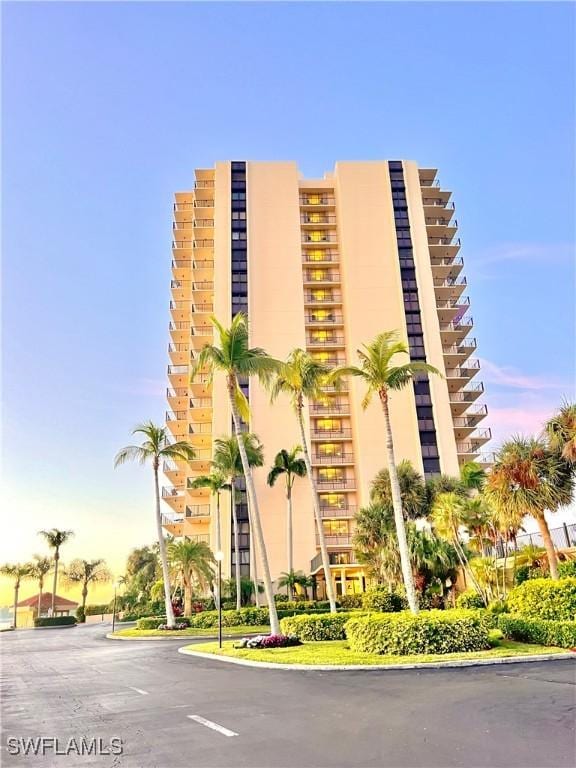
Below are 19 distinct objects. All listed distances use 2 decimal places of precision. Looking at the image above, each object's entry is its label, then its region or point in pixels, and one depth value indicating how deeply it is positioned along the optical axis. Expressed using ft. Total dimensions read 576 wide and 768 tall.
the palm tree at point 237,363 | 75.00
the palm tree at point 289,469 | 146.92
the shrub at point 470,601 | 81.20
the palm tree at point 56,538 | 203.41
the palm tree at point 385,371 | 68.08
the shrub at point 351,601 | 131.85
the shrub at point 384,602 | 89.97
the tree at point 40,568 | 240.53
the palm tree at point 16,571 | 241.14
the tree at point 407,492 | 126.41
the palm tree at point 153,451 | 117.80
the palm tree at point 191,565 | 139.74
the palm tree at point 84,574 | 261.03
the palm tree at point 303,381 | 93.76
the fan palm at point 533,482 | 63.21
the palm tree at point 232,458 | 141.69
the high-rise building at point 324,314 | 169.89
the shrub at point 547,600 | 55.06
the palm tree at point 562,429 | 63.41
